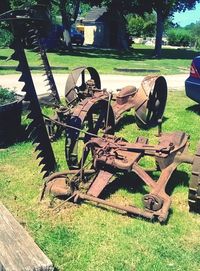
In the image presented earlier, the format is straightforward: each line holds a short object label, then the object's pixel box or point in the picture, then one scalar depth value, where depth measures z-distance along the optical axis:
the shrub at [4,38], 17.67
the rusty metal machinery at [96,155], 3.01
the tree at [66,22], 17.64
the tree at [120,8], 18.57
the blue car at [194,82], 5.83
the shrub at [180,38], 36.00
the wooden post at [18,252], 2.23
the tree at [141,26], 37.81
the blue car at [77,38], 27.00
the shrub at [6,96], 4.75
